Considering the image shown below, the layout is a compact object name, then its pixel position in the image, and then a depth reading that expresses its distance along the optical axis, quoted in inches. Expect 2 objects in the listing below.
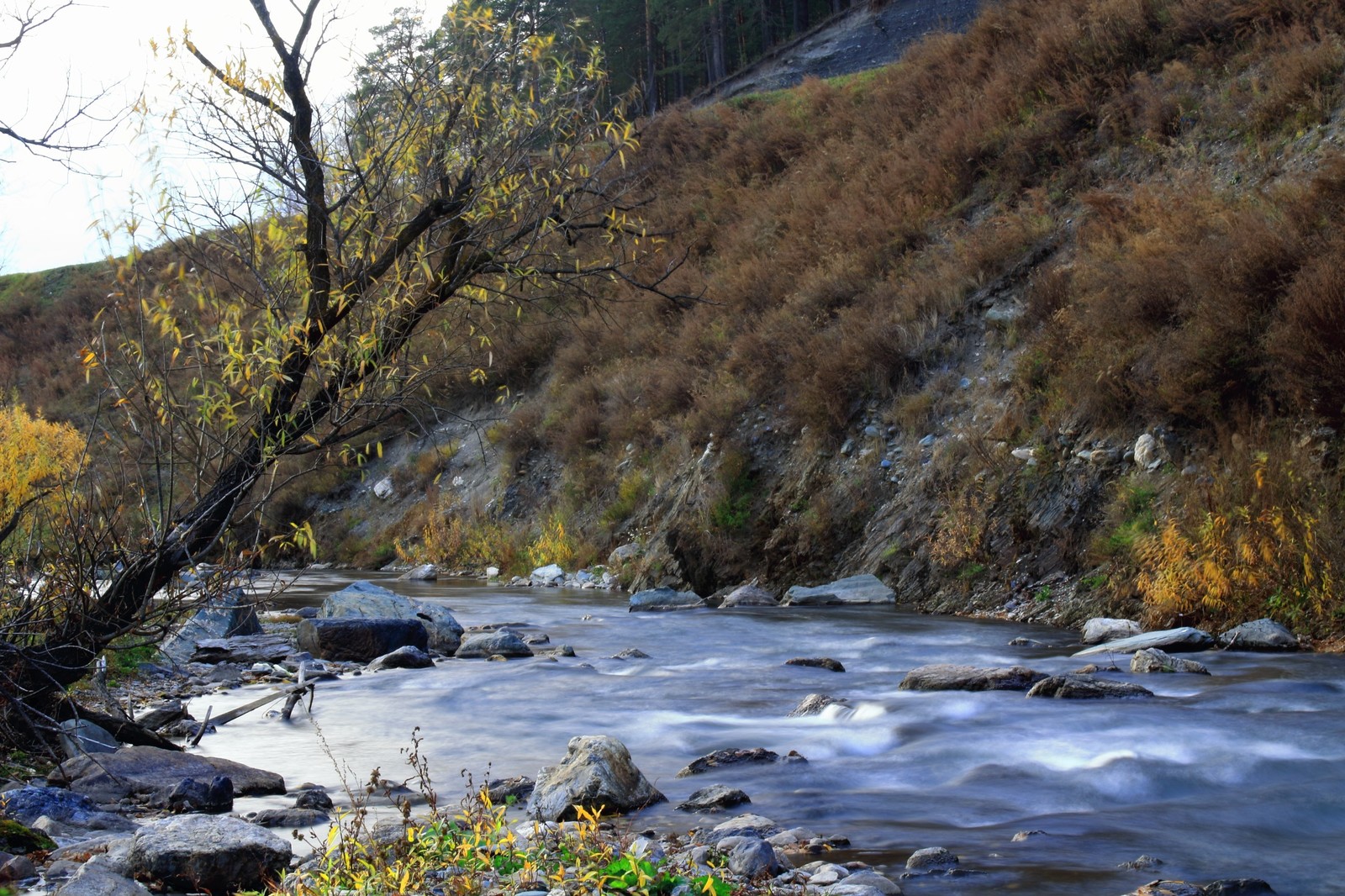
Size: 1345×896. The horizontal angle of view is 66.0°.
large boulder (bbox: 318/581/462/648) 382.9
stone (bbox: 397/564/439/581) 696.4
